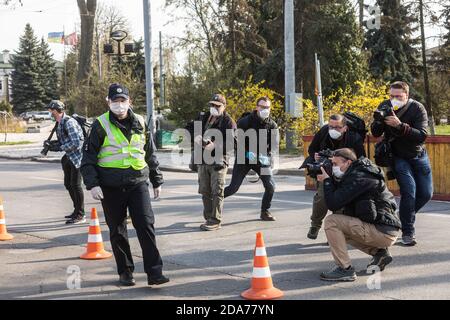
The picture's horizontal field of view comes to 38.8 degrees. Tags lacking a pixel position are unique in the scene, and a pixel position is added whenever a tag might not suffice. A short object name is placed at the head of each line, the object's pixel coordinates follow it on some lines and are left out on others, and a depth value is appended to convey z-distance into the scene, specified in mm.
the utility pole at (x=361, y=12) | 36969
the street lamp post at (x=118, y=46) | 21484
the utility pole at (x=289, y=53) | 21094
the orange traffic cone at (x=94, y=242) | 7052
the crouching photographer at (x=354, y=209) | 5723
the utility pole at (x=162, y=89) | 39594
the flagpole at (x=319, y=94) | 15711
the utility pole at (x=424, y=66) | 36531
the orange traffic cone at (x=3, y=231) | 8383
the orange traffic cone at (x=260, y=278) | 5309
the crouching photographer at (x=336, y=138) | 6852
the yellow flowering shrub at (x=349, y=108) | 17922
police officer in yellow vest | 5715
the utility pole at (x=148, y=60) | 21469
